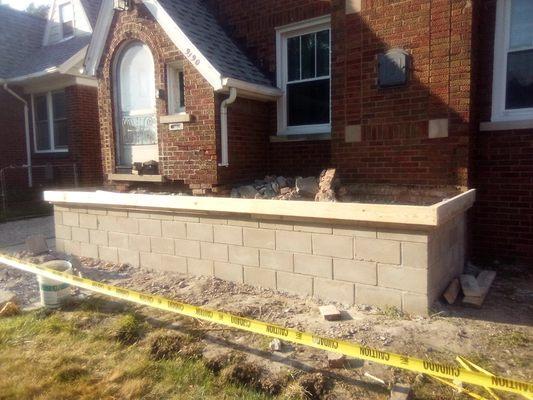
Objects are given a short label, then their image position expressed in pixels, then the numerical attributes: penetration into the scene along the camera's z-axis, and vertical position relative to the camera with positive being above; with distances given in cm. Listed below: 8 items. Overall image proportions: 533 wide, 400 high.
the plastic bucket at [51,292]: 464 -148
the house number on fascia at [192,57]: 653 +170
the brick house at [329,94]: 552 +106
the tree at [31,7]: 4304 +1713
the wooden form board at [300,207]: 391 -54
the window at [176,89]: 716 +130
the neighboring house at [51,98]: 1223 +210
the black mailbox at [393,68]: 567 +129
